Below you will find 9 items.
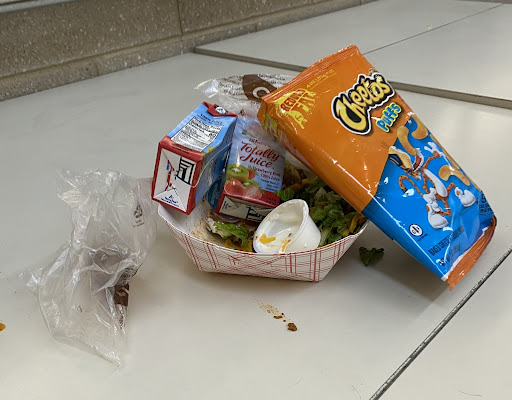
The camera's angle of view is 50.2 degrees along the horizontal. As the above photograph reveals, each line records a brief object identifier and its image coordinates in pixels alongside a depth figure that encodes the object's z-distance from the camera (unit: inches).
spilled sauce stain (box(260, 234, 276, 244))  31.1
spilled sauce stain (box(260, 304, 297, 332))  28.9
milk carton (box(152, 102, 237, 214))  30.3
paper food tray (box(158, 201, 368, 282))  29.3
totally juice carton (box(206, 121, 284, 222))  33.4
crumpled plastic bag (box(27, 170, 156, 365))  29.1
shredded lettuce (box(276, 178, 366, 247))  31.5
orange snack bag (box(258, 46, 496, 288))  29.3
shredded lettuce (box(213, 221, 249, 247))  32.5
